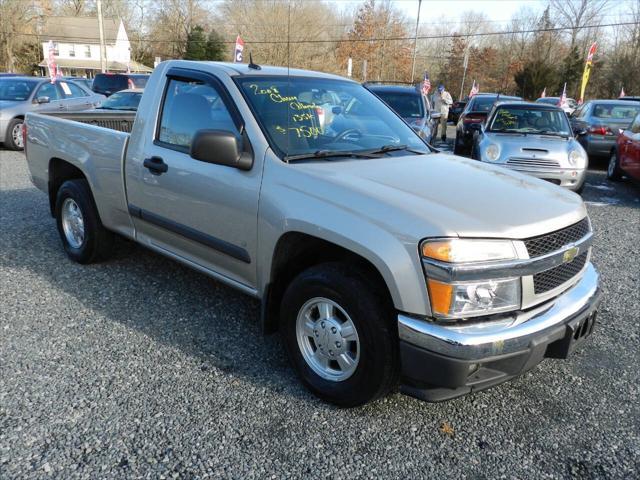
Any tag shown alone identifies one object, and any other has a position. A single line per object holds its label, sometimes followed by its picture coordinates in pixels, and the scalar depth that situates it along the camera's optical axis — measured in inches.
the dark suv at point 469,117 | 530.6
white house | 2354.8
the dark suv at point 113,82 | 719.1
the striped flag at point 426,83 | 828.1
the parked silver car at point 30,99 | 458.3
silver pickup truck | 95.2
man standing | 617.1
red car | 341.9
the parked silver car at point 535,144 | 315.9
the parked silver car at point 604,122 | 465.7
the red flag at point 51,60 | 661.2
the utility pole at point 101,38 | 1202.0
